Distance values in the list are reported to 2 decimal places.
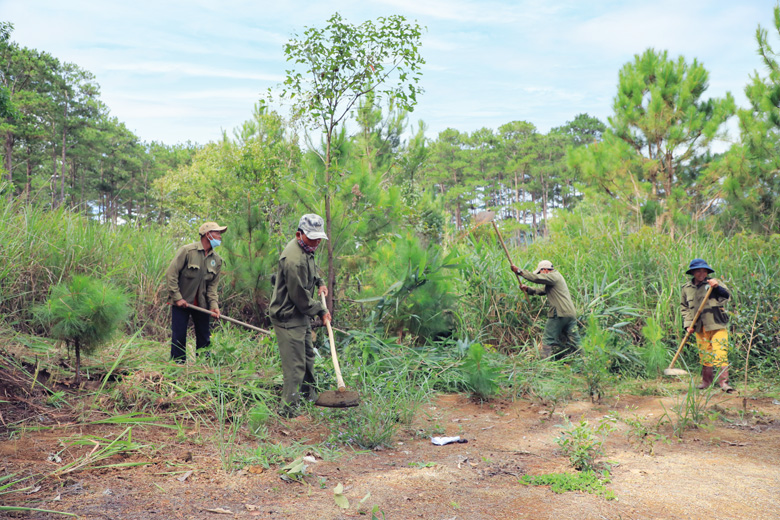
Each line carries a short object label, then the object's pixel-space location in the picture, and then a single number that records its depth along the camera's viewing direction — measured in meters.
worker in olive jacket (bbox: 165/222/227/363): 5.96
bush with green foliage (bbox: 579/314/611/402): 5.35
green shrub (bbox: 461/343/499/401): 5.38
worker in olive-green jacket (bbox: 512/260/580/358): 7.05
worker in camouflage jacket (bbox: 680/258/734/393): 6.05
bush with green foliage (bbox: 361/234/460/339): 6.43
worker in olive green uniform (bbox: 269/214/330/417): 4.75
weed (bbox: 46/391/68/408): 4.62
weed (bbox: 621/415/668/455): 4.43
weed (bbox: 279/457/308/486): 3.49
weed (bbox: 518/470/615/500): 3.44
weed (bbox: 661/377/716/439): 4.77
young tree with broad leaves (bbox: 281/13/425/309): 6.39
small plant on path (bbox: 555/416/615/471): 3.79
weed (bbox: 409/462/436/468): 3.85
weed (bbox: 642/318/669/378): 5.44
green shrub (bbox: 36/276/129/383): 4.51
